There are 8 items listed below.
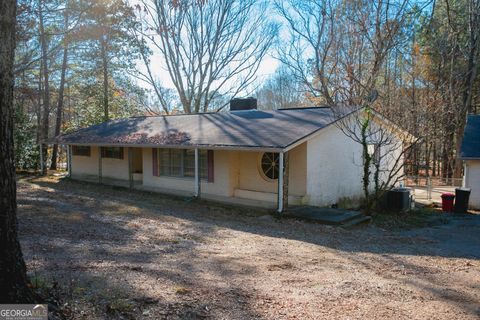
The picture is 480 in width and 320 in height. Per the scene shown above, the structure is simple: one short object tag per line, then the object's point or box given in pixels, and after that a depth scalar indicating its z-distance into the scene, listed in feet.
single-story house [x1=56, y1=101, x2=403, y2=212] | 39.47
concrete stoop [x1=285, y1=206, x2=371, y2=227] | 33.77
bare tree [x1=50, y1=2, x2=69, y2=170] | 82.89
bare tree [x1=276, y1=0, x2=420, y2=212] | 40.19
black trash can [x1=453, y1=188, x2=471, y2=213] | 45.60
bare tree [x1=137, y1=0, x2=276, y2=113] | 90.53
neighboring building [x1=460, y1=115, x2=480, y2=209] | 47.62
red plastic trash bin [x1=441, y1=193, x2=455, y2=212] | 46.96
